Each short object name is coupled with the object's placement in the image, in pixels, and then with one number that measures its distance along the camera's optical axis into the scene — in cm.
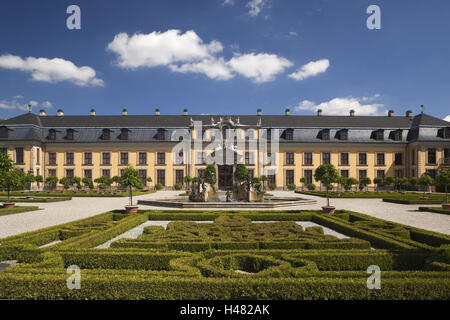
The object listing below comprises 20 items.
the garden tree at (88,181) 3475
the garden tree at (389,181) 3476
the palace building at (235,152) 3922
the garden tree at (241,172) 3368
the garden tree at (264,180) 3569
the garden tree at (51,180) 3294
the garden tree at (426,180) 2508
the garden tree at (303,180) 3769
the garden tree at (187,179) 3527
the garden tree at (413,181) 3135
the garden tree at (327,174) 1655
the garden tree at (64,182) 3506
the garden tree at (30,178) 3070
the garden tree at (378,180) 3562
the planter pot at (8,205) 1617
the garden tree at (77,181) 3469
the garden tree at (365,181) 3397
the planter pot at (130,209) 1355
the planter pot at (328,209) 1391
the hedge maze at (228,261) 427
